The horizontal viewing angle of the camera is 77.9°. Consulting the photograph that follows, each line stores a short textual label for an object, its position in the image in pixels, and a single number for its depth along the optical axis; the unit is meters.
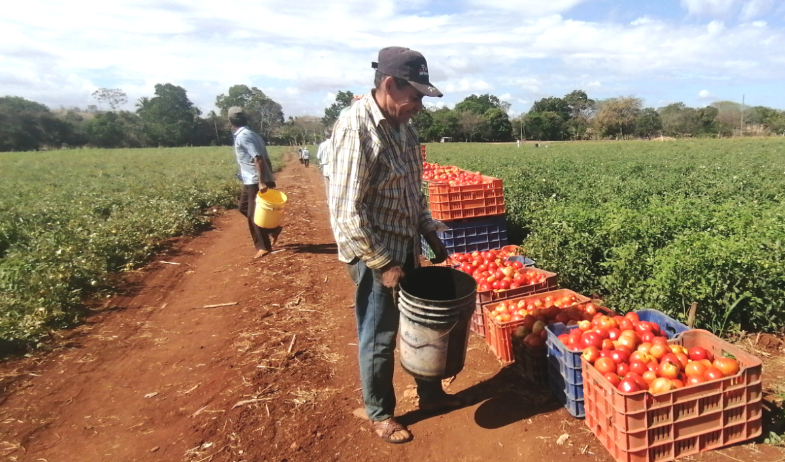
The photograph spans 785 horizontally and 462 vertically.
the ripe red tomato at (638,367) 3.06
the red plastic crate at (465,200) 7.03
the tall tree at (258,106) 105.82
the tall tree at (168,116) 86.31
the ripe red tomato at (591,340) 3.43
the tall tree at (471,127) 81.38
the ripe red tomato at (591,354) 3.27
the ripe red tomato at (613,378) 2.98
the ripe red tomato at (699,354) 3.08
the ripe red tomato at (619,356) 3.22
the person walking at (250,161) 7.56
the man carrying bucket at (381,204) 2.76
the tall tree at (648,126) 76.69
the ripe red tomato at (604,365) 3.11
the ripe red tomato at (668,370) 2.94
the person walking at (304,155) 31.40
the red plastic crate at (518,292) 4.88
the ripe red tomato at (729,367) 2.88
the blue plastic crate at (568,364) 3.33
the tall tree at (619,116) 76.69
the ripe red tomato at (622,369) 3.13
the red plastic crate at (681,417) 2.73
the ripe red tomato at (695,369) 2.92
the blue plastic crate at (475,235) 7.18
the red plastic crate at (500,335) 4.27
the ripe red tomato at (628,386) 2.84
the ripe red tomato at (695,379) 2.84
